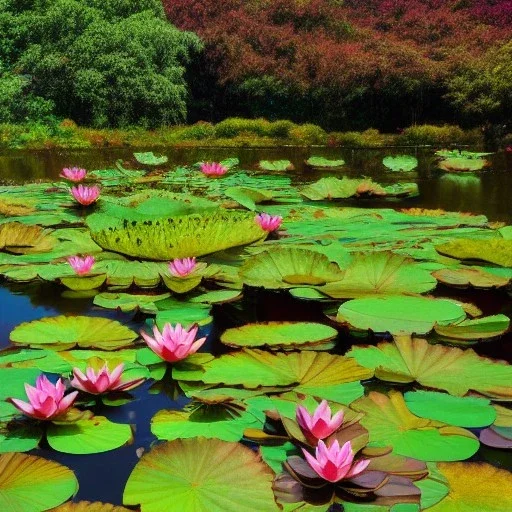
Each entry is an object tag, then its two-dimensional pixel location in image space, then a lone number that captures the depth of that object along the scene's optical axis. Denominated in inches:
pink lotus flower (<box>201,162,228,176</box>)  165.6
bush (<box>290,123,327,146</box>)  404.2
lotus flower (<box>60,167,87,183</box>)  145.9
